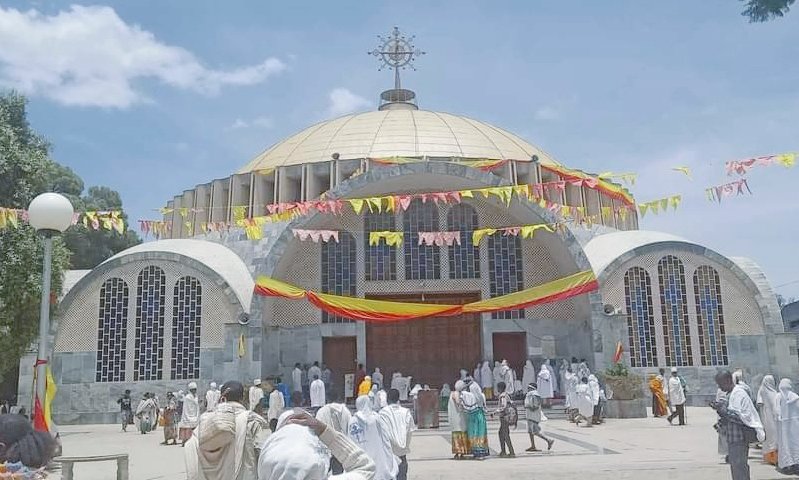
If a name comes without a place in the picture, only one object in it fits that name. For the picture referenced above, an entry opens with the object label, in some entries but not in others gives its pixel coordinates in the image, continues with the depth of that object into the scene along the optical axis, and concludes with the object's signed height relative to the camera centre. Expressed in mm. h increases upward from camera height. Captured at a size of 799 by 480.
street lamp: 7742 +1471
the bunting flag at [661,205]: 17438 +3358
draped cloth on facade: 18672 +1327
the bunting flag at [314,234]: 19516 +3186
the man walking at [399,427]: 7527 -716
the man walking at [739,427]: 7234 -760
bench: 7516 -1029
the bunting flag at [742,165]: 13425 +3278
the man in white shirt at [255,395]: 15969 -765
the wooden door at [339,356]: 21406 +43
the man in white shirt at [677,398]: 15281 -974
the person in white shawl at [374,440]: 7156 -797
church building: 19312 +1777
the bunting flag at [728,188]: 14605 +3114
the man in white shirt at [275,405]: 15211 -935
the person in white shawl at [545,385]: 18797 -802
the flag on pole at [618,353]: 18672 -47
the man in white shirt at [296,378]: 20203 -529
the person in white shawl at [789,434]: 8375 -963
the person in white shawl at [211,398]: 14913 -753
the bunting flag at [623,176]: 18219 +4227
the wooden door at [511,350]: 21266 +101
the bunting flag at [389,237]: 19156 +3033
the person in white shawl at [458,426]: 10883 -1027
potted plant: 17250 -794
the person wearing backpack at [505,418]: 11039 -936
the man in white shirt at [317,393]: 16041 -762
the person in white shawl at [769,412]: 9031 -778
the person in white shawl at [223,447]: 4465 -523
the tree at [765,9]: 5938 +2673
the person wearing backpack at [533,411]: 11352 -870
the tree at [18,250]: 13859 +2111
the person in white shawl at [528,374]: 20359 -561
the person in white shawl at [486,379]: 19766 -651
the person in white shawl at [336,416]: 6176 -483
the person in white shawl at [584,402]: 15719 -1042
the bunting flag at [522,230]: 19156 +3148
